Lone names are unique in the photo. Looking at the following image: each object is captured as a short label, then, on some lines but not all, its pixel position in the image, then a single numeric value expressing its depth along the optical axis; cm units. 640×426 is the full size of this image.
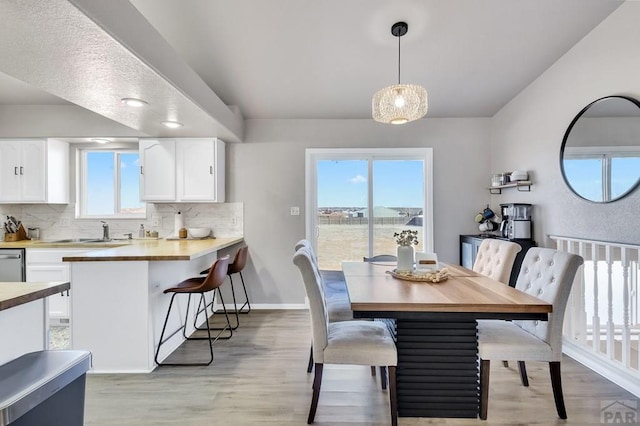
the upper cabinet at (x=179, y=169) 367
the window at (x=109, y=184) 403
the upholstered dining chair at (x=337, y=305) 238
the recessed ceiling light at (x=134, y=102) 240
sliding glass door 402
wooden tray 206
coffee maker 312
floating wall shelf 318
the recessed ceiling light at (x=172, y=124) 305
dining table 180
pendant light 229
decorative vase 230
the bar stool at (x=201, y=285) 248
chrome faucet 387
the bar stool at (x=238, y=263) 324
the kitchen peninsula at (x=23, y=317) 117
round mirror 217
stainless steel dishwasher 329
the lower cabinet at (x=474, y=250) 306
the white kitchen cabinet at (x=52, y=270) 331
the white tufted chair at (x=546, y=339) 177
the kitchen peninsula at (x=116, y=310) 238
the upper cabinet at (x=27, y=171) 358
